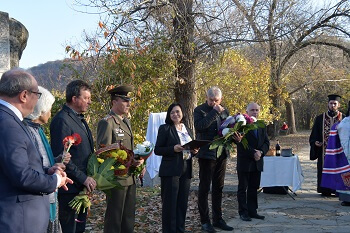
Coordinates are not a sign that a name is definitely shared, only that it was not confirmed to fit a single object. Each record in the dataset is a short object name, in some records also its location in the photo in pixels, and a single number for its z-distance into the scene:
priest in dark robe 9.95
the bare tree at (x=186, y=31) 11.59
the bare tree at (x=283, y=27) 12.86
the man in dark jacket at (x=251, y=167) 7.43
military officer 5.06
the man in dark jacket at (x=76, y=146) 4.23
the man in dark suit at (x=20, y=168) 2.87
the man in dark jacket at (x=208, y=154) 6.60
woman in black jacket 6.05
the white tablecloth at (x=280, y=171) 9.84
